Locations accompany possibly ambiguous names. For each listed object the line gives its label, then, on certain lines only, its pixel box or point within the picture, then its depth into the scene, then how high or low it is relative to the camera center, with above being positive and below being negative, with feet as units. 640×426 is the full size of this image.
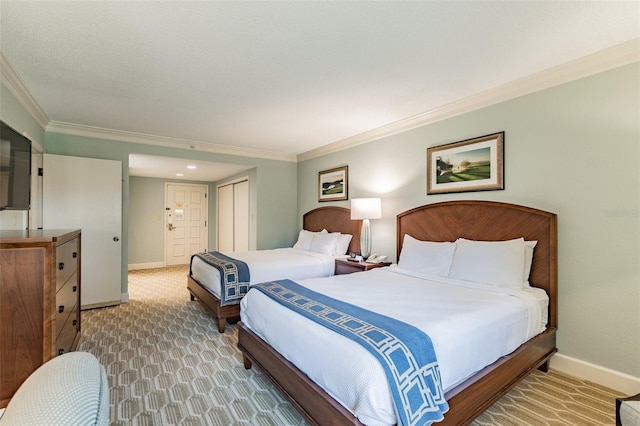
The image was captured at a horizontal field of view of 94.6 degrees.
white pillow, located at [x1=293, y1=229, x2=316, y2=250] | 16.61 -1.52
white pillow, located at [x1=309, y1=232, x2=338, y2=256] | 14.93 -1.53
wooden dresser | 5.18 -1.69
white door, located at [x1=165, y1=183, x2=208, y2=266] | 24.75 -0.73
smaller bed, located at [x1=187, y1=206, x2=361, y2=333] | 11.32 -2.27
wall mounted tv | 6.74 +1.09
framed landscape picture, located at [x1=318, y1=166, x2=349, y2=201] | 15.90 +1.70
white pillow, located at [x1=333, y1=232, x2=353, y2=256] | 14.85 -1.53
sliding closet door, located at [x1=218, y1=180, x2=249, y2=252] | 20.65 -0.21
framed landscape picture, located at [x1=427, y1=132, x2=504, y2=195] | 9.70 +1.75
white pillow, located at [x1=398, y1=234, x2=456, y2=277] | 9.89 -1.49
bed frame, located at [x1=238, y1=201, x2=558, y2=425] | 5.47 -3.20
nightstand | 12.20 -2.22
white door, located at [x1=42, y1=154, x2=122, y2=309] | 12.64 +0.05
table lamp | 12.95 +0.00
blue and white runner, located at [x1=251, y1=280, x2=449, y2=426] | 4.48 -2.31
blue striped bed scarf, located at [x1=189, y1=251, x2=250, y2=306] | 10.89 -2.52
